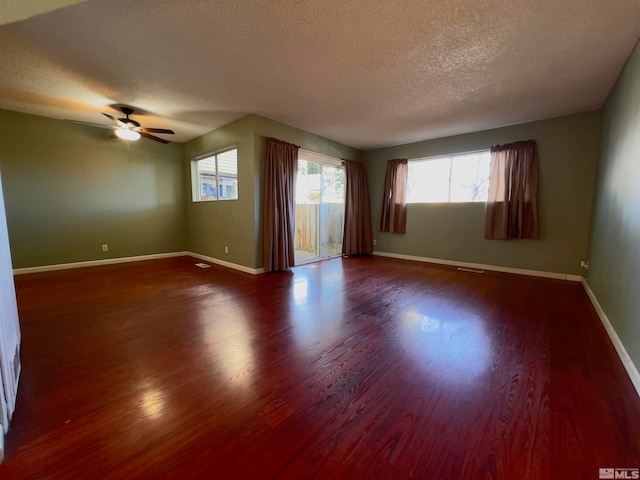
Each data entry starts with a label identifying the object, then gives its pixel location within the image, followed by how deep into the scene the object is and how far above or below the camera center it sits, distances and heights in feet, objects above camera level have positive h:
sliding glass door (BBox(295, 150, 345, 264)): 16.55 +0.41
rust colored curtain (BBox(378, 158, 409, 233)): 18.03 +1.22
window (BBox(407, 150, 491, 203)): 15.26 +2.33
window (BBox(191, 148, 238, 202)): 15.08 +2.30
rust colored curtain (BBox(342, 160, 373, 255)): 18.84 +0.03
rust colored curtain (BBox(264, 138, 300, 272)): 13.60 +0.47
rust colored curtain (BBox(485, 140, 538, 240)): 13.29 +1.25
